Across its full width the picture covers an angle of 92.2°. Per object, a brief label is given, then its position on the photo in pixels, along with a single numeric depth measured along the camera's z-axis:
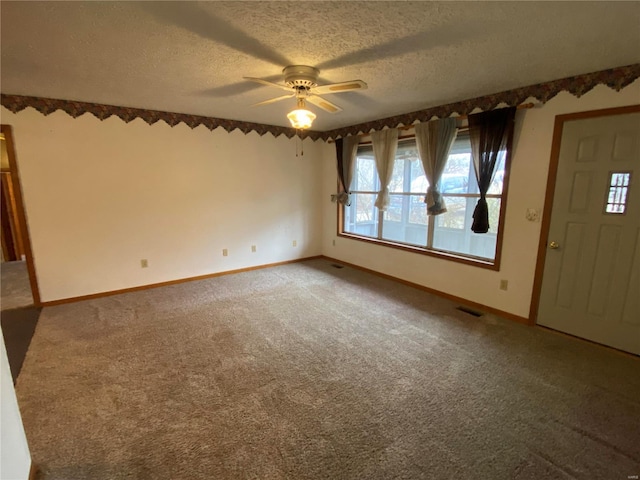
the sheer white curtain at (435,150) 3.60
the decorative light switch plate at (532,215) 3.03
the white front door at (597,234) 2.51
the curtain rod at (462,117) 2.93
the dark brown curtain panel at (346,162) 4.97
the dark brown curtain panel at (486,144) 3.11
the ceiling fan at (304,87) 2.30
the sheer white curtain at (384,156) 4.30
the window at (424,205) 3.69
